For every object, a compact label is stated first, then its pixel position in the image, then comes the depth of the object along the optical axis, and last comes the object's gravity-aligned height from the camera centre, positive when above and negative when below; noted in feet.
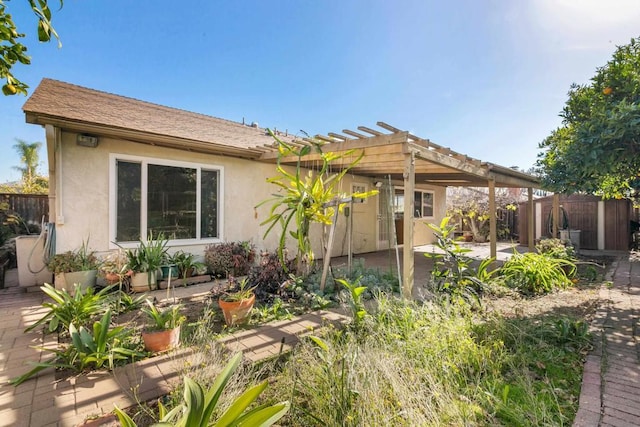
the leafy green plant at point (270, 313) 13.30 -4.65
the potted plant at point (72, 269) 15.61 -2.93
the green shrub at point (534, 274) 18.56 -3.84
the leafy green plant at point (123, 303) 12.99 -4.11
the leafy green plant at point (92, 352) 8.71 -4.24
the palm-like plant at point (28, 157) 54.03 +11.16
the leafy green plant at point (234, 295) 12.56 -3.55
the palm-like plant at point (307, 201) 13.98 +0.76
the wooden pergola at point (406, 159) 15.26 +3.97
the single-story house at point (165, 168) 15.90 +3.46
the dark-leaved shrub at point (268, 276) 16.39 -3.50
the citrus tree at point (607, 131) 13.26 +4.09
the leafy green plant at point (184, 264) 19.26 -3.24
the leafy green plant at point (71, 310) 10.79 -3.55
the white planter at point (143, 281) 17.38 -3.99
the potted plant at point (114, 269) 16.25 -3.05
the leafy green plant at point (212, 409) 4.86 -3.41
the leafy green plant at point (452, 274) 15.73 -3.29
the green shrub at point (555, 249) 23.95 -2.83
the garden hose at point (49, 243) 16.67 -1.58
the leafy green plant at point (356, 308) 11.43 -3.80
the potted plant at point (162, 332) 9.95 -4.07
